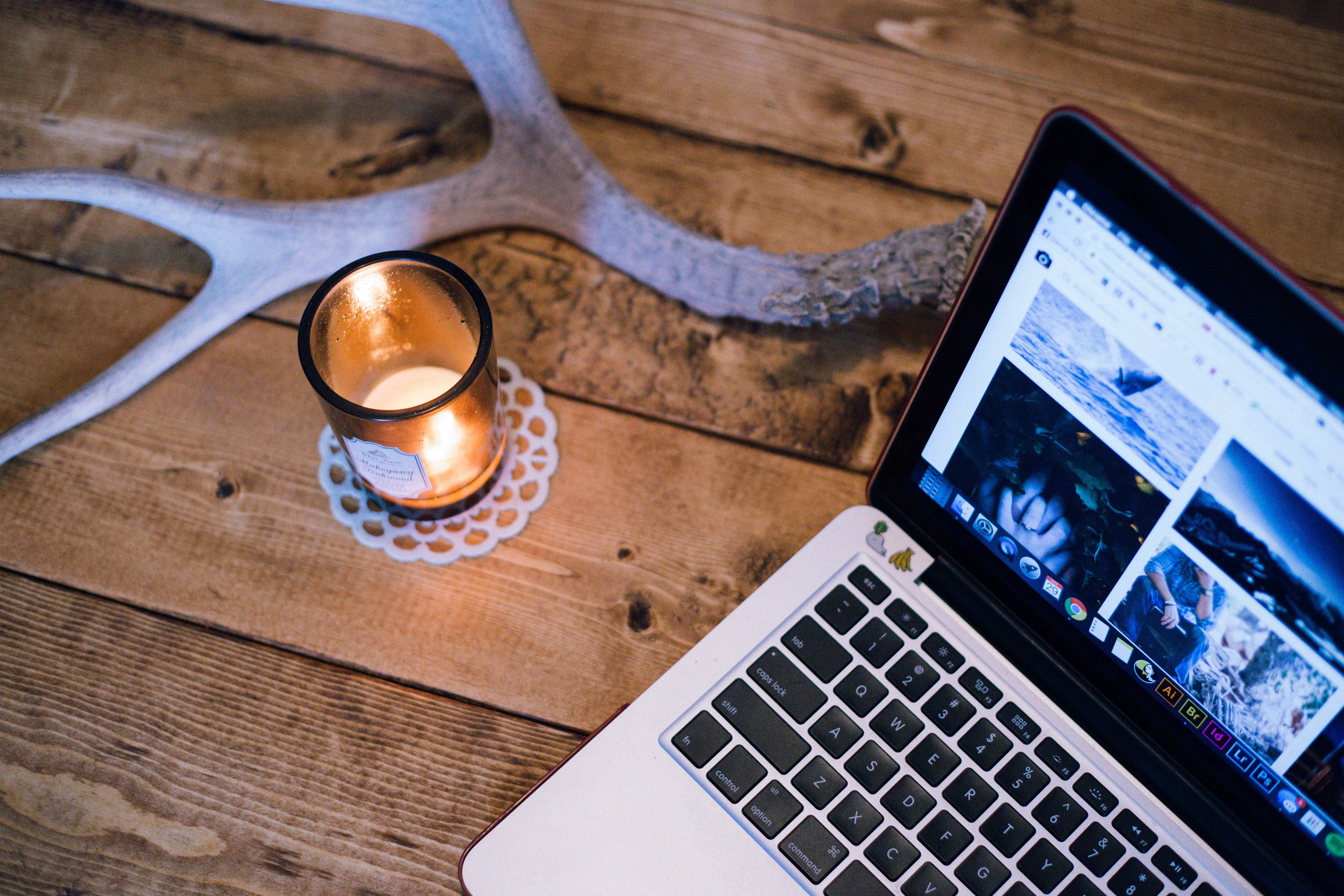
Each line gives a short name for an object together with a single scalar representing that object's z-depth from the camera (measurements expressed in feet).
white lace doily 1.95
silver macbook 1.25
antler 1.97
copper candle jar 1.66
